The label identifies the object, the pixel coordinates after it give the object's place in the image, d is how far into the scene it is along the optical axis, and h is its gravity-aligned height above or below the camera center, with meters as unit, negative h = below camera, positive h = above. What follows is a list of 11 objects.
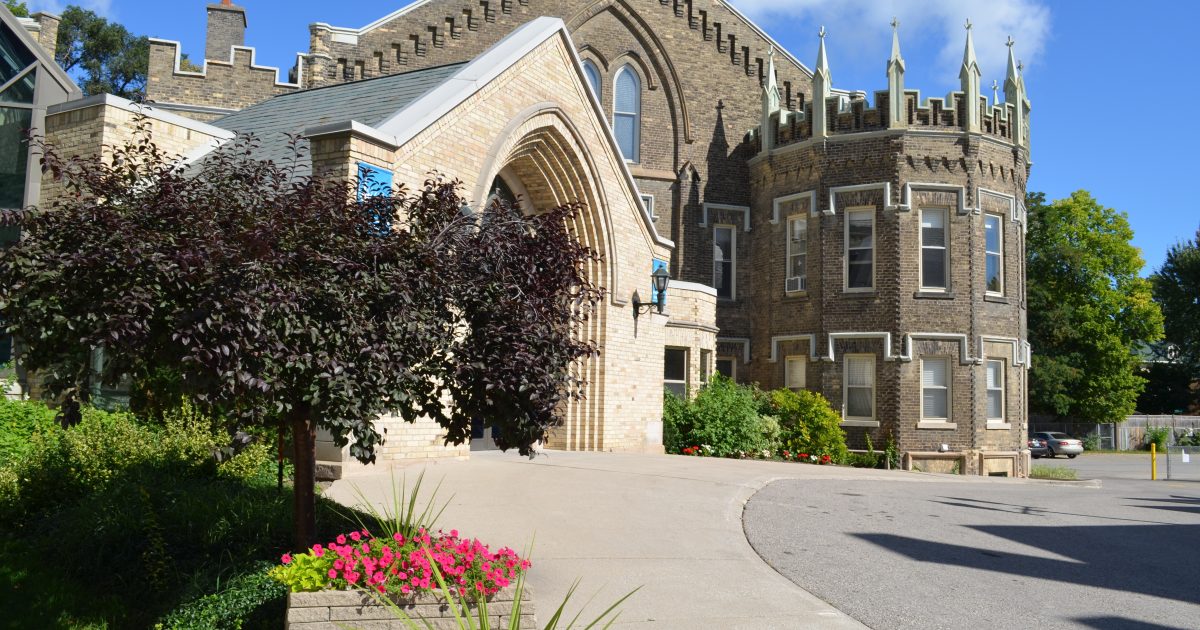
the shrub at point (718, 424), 19.69 -0.54
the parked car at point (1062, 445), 38.97 -1.66
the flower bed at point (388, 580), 5.54 -1.17
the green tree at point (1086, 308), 42.31 +4.57
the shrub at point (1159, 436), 44.16 -1.33
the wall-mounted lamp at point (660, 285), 17.62 +2.14
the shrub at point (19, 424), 10.21 -0.47
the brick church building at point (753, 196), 16.86 +4.74
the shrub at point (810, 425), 21.50 -0.57
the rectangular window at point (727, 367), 25.59 +0.88
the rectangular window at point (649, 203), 25.63 +5.40
